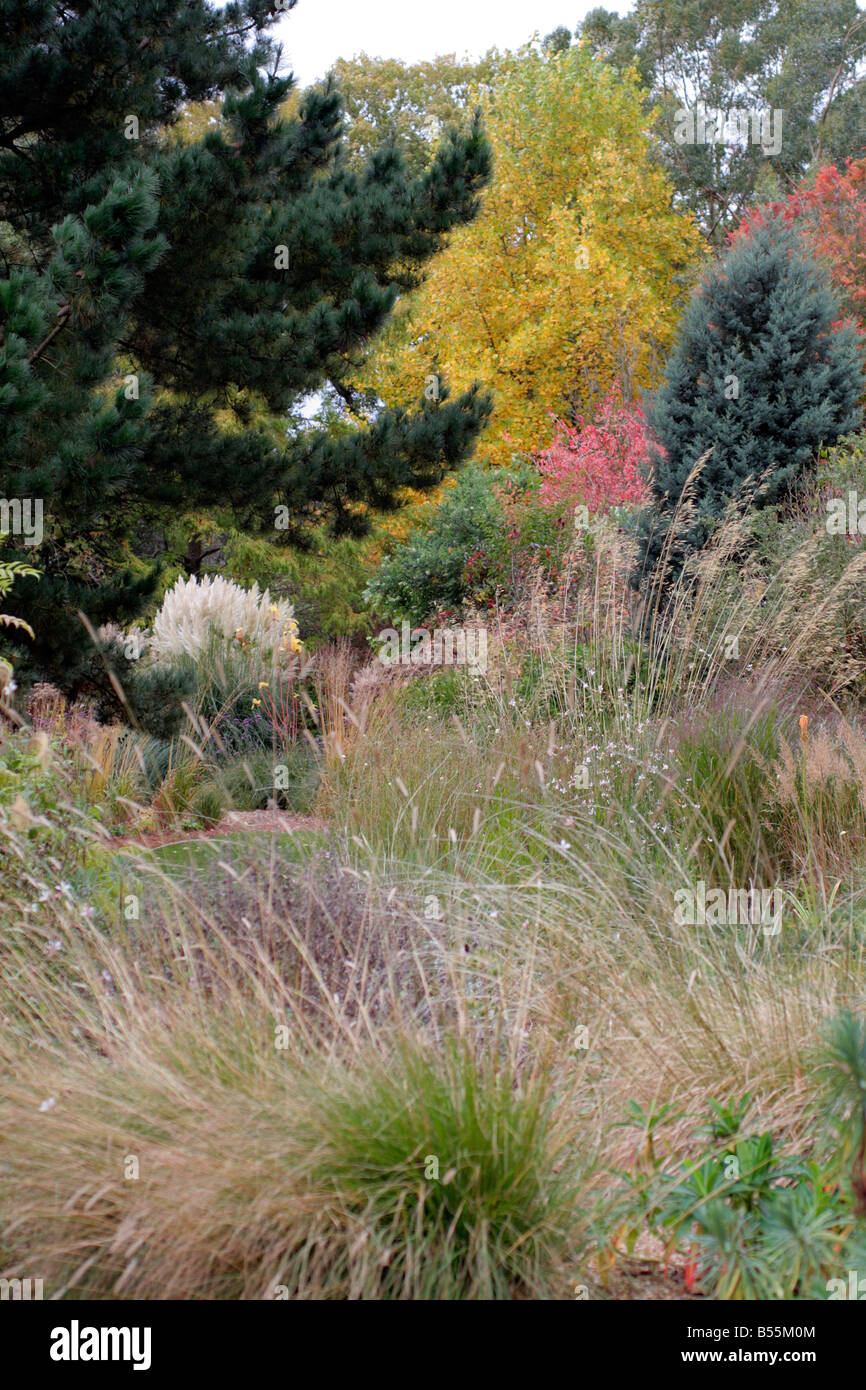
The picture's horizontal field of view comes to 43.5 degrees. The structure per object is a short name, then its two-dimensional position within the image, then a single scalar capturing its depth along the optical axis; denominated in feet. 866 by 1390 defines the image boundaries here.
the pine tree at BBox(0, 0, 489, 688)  20.40
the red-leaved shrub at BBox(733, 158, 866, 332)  53.52
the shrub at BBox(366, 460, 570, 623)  35.83
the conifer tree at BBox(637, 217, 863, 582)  32.63
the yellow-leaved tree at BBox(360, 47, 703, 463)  60.95
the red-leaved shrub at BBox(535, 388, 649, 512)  39.70
